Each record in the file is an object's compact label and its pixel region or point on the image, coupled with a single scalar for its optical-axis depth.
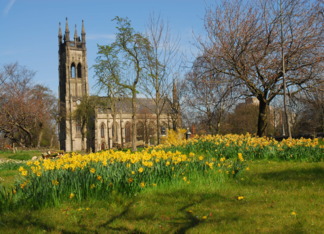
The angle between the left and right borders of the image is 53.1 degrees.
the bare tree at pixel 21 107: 39.44
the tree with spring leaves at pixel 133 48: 21.05
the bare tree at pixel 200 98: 25.42
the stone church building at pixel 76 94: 66.12
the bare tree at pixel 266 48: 12.76
